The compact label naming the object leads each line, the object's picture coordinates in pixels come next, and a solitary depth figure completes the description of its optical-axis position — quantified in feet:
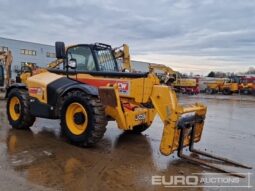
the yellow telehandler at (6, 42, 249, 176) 12.97
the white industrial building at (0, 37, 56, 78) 93.29
